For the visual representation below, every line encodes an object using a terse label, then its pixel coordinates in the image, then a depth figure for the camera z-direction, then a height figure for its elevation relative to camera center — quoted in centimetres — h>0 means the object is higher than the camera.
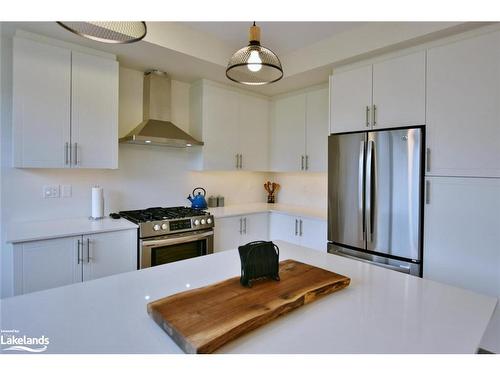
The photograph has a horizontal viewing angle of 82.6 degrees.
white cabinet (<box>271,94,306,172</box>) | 359 +69
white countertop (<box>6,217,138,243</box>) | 200 -35
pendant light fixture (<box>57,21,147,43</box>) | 113 +62
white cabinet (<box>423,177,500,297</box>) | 194 -33
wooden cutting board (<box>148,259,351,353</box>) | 79 -40
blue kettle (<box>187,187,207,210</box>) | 337 -20
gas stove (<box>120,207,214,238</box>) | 250 -33
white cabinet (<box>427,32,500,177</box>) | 192 +57
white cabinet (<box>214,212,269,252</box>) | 312 -52
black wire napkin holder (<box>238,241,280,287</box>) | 112 -31
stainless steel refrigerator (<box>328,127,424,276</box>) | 224 -8
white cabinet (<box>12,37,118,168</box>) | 214 +62
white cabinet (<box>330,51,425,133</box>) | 226 +80
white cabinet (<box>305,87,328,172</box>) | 336 +67
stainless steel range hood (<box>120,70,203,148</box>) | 285 +74
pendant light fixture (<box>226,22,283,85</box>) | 153 +70
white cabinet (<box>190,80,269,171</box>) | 327 +72
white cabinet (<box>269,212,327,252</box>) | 304 -51
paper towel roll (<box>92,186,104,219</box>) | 258 -16
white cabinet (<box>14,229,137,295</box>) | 194 -56
